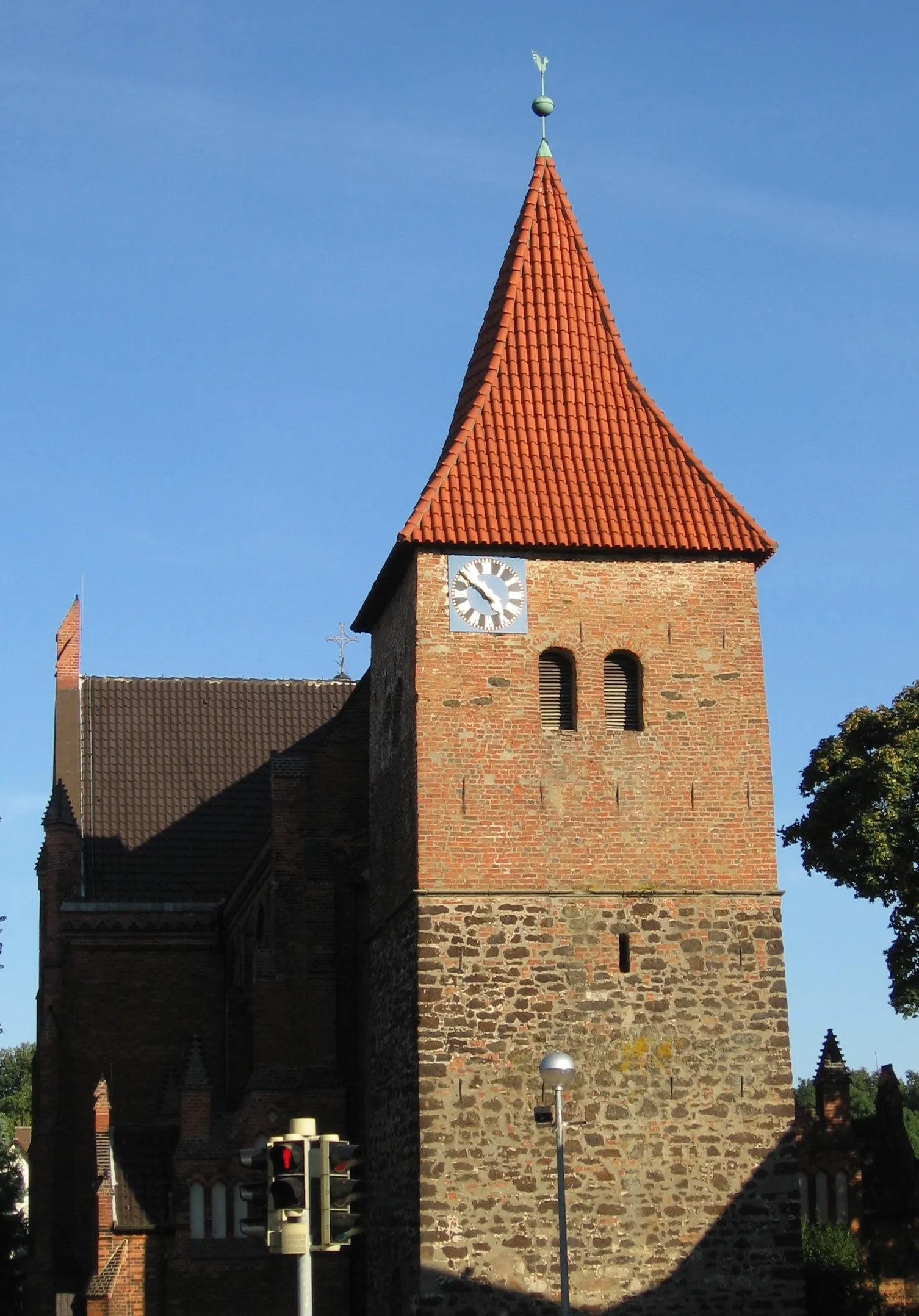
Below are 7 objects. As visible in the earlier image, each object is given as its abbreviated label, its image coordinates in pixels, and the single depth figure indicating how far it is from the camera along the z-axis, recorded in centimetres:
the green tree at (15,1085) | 8800
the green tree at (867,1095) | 7111
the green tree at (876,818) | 3300
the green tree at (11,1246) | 4519
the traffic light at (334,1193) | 1483
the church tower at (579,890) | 2619
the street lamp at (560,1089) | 2225
